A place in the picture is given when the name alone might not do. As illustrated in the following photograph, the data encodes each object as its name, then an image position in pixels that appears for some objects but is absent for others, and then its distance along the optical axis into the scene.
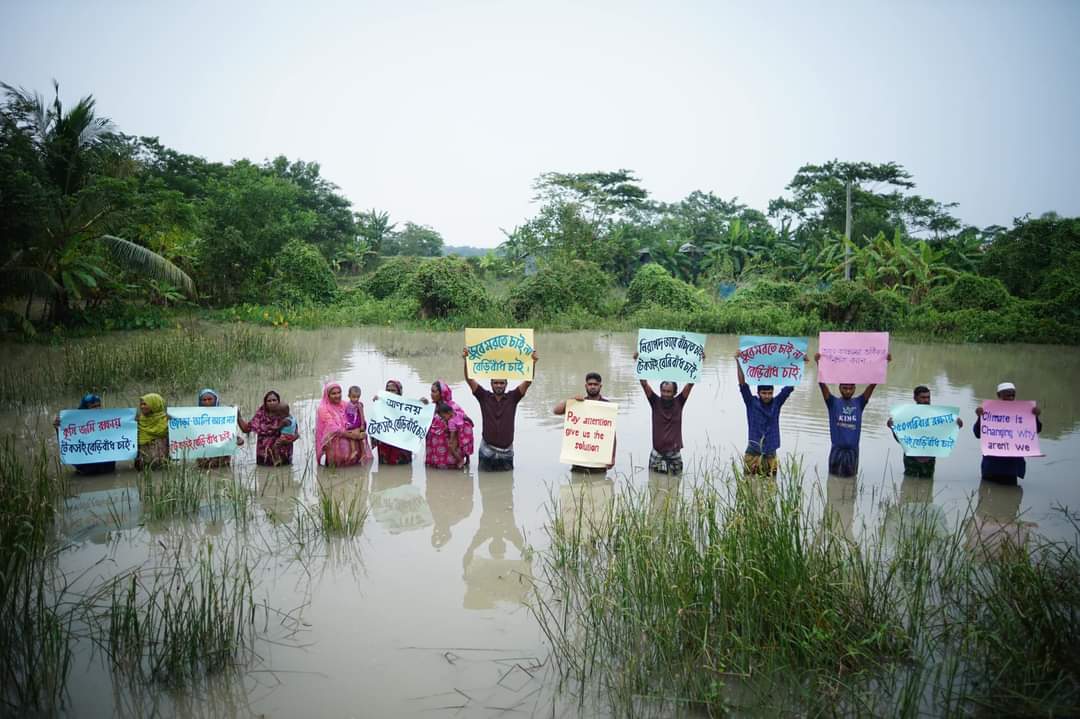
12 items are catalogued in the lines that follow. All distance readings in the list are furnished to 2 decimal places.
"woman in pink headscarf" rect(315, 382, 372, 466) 7.98
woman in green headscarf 7.61
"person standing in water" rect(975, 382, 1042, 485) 7.62
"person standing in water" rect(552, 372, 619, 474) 7.87
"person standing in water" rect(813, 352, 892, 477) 7.60
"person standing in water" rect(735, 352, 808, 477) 7.50
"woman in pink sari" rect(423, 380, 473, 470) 8.16
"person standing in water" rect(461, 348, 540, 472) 7.89
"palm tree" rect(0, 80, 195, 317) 17.56
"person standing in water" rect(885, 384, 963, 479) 7.81
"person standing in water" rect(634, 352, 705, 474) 7.70
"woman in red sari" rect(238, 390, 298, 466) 7.99
